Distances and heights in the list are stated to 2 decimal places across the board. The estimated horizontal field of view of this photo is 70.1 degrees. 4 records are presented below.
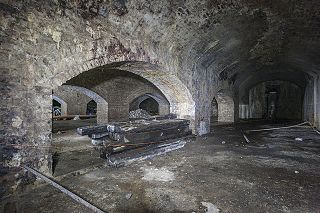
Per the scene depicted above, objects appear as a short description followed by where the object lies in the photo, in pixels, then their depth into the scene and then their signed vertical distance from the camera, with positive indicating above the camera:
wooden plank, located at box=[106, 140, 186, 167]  4.43 -1.01
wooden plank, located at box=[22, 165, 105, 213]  2.26 -0.97
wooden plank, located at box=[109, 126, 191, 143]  4.87 -0.68
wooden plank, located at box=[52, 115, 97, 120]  13.89 -0.59
